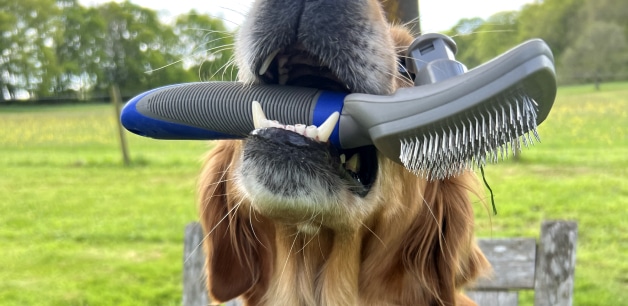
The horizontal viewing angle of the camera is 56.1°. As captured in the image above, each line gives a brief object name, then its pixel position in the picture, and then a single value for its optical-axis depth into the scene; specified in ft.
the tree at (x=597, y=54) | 100.07
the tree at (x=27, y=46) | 55.67
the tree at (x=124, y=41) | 41.15
